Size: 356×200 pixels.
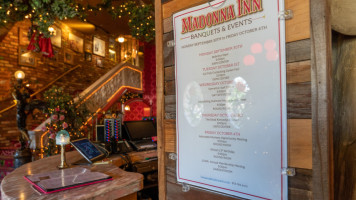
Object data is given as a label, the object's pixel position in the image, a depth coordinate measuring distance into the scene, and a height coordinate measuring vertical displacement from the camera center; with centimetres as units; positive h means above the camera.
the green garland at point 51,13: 351 +142
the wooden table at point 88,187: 130 -50
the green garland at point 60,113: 416 -21
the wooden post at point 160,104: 129 -1
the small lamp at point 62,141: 195 -31
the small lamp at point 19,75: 446 +52
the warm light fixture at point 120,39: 989 +254
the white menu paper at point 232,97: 90 +2
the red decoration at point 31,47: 539 +123
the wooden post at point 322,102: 79 +0
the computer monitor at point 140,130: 293 -34
